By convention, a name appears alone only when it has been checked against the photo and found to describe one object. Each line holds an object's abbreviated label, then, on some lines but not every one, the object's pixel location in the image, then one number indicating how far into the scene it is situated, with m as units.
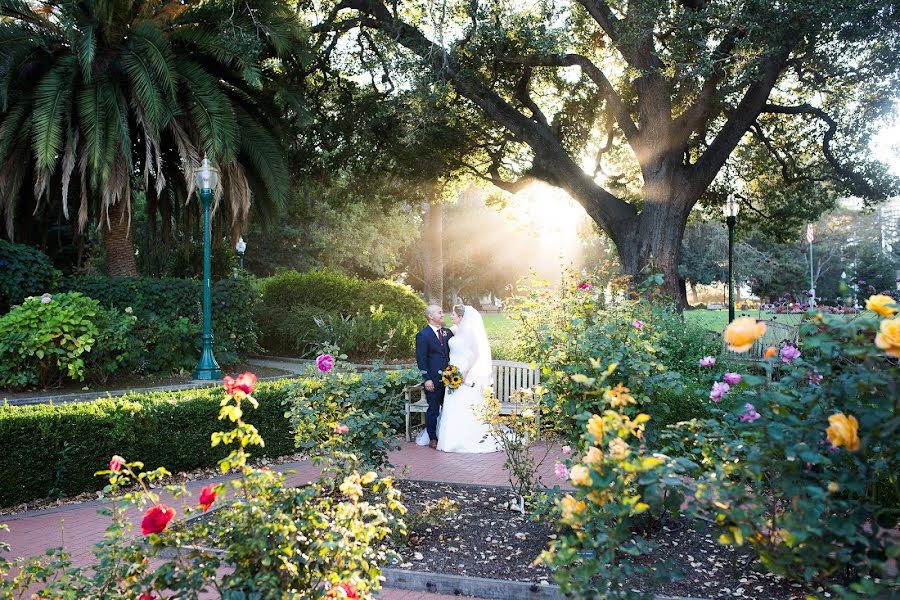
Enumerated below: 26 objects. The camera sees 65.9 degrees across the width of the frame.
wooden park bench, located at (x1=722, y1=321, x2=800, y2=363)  10.66
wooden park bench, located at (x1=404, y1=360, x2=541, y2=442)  9.04
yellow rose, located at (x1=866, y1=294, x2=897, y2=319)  2.24
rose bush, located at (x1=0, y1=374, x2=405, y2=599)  2.61
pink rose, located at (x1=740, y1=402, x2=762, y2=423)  2.74
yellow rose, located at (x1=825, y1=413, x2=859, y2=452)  2.09
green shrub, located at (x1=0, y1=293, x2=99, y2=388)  10.19
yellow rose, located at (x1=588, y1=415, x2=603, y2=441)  2.46
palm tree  11.99
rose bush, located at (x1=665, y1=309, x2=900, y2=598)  2.20
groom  8.66
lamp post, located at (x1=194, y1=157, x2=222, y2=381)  11.61
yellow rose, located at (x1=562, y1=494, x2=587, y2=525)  2.58
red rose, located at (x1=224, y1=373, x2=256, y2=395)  2.81
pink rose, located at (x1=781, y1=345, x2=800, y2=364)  3.39
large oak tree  12.22
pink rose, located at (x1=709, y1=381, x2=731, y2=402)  3.38
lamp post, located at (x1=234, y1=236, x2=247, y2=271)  22.60
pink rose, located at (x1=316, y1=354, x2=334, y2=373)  5.14
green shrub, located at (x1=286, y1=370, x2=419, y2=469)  5.25
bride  8.36
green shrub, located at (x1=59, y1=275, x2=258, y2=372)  12.19
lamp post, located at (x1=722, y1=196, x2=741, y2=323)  16.28
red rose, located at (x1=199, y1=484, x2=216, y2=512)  2.72
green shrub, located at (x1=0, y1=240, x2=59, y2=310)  11.98
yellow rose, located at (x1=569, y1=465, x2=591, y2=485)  2.44
